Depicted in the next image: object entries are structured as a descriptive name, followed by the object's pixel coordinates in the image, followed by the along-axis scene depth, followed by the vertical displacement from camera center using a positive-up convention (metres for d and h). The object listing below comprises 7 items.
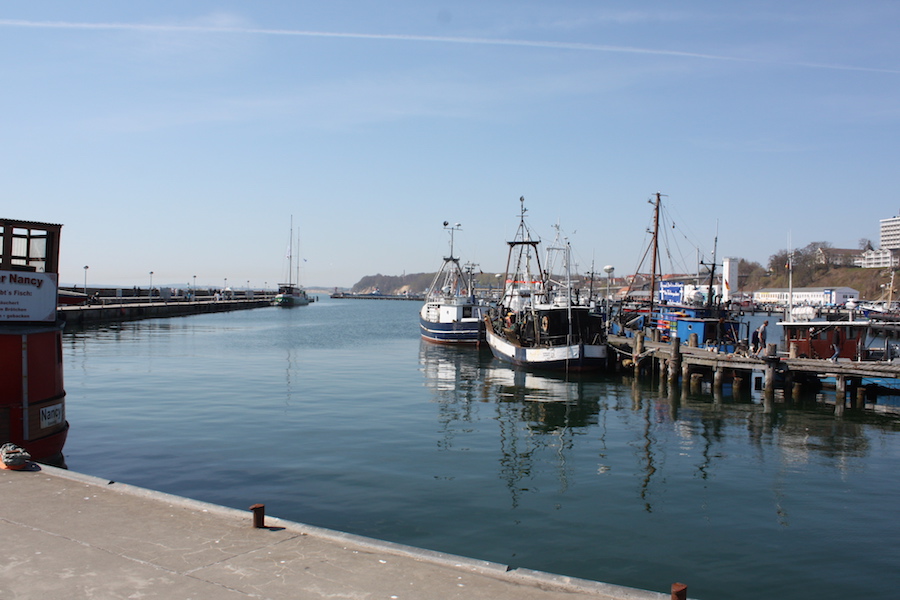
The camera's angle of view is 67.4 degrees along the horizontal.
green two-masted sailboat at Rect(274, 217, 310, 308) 164.50 -0.53
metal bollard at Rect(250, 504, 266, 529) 9.53 -3.16
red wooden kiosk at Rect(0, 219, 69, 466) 15.12 -1.24
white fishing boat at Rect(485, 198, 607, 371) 40.44 -2.58
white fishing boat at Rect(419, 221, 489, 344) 61.22 -1.43
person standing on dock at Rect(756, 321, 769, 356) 33.80 -1.94
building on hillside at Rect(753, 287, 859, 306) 109.28 +1.54
